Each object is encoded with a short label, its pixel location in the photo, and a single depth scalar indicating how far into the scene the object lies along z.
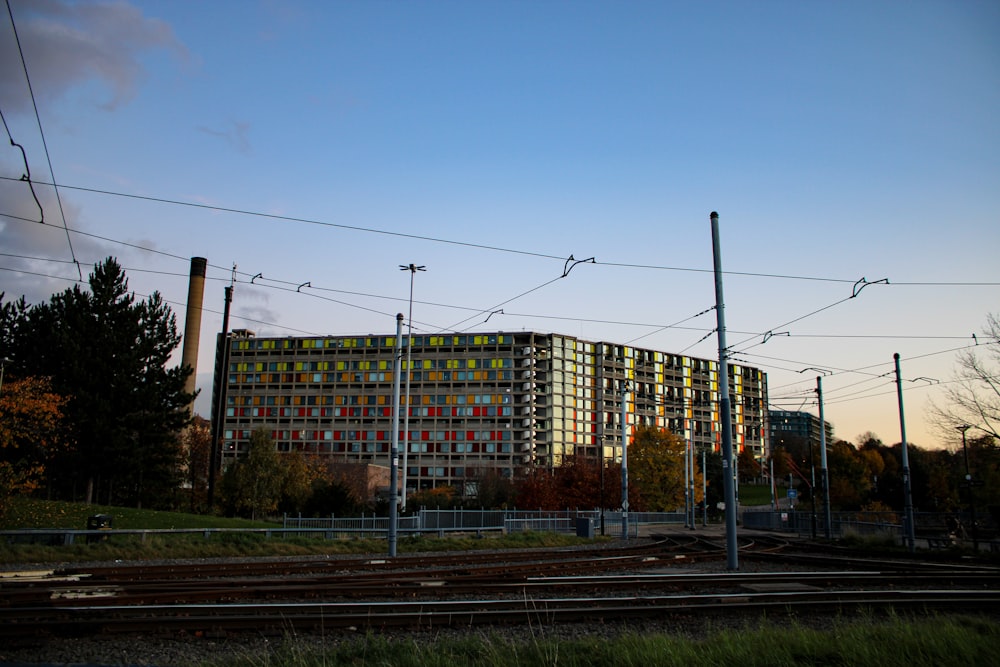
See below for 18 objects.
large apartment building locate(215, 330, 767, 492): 131.00
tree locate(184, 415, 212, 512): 76.56
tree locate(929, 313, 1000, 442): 36.59
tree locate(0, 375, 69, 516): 28.80
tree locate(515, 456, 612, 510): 73.50
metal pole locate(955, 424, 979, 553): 27.89
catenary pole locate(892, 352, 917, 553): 28.67
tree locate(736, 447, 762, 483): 155.75
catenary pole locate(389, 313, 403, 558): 25.26
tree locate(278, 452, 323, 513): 61.72
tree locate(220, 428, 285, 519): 59.88
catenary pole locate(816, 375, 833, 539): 37.91
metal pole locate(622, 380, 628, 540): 37.28
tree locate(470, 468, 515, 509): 75.75
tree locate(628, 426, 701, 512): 87.12
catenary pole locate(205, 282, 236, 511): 35.84
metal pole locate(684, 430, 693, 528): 59.23
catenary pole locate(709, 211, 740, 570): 20.11
